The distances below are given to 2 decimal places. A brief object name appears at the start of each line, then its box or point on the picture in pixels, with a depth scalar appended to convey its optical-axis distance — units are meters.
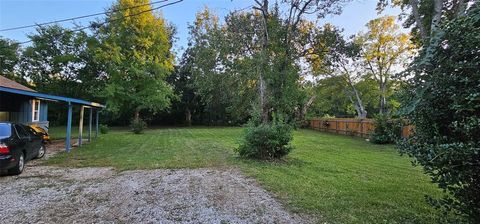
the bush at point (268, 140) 8.69
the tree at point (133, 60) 22.27
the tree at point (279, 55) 9.52
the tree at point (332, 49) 12.20
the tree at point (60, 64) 26.80
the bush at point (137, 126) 21.28
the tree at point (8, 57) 27.62
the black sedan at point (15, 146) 6.27
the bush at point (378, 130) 14.63
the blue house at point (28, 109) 10.65
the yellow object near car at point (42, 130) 12.41
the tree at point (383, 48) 25.67
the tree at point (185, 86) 31.31
